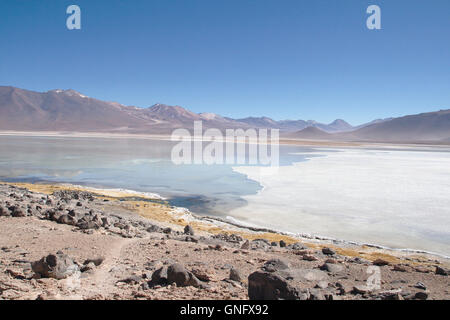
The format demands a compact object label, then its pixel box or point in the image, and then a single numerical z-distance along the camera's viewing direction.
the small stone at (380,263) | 4.62
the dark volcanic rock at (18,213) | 5.96
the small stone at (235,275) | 3.72
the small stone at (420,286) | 3.80
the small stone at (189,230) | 6.28
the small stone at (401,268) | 4.38
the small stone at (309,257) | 4.65
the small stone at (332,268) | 4.18
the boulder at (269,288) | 3.08
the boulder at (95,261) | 4.02
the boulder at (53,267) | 3.57
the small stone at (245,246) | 5.24
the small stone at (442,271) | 4.30
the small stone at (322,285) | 3.61
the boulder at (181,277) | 3.46
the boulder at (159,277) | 3.53
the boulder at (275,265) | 3.97
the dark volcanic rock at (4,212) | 5.92
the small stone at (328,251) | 5.24
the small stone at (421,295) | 3.29
